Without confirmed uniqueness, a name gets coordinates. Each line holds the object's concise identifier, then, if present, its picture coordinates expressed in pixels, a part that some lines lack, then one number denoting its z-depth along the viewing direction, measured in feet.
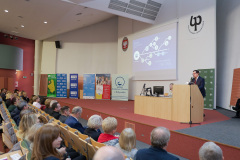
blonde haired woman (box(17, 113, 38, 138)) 7.52
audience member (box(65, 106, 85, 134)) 9.98
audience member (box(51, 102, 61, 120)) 13.34
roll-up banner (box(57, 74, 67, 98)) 38.27
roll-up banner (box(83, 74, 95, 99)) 35.78
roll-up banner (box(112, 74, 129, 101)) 32.76
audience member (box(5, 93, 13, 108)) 19.53
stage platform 10.11
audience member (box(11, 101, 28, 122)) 14.15
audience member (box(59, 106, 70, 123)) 11.84
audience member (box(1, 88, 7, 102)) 26.01
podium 13.35
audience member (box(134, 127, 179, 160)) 5.13
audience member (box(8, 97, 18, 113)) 16.37
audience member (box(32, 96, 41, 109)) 17.90
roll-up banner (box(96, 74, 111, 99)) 34.65
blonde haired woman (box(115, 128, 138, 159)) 6.05
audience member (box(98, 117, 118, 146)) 7.20
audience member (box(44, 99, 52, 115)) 14.26
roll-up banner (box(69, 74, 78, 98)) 37.60
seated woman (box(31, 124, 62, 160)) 4.67
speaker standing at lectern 14.93
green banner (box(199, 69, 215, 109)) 21.51
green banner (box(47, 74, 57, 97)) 38.74
